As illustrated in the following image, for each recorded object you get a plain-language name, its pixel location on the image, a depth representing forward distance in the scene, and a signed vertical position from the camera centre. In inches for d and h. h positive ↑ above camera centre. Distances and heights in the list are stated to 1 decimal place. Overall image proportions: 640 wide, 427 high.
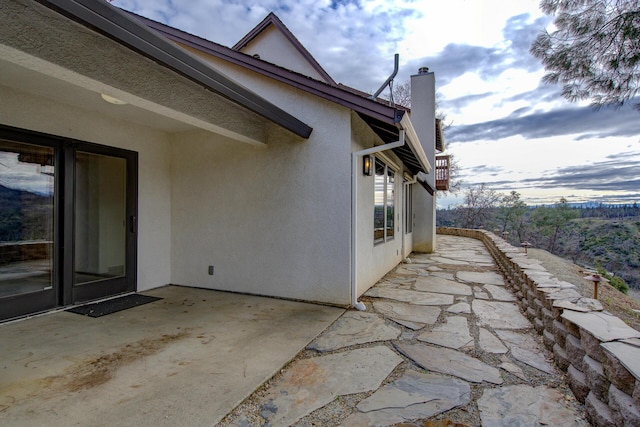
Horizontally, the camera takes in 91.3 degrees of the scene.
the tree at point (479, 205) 851.4 +30.3
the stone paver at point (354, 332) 133.8 -54.3
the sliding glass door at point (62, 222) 155.7 -2.7
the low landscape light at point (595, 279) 177.5 -36.2
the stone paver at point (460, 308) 179.2 -54.4
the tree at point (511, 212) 867.4 +10.5
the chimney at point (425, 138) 418.9 +104.9
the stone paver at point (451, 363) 107.4 -55.0
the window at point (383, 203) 243.8 +11.4
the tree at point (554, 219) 855.7 -9.3
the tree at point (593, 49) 136.6 +79.4
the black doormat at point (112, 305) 170.0 -51.7
